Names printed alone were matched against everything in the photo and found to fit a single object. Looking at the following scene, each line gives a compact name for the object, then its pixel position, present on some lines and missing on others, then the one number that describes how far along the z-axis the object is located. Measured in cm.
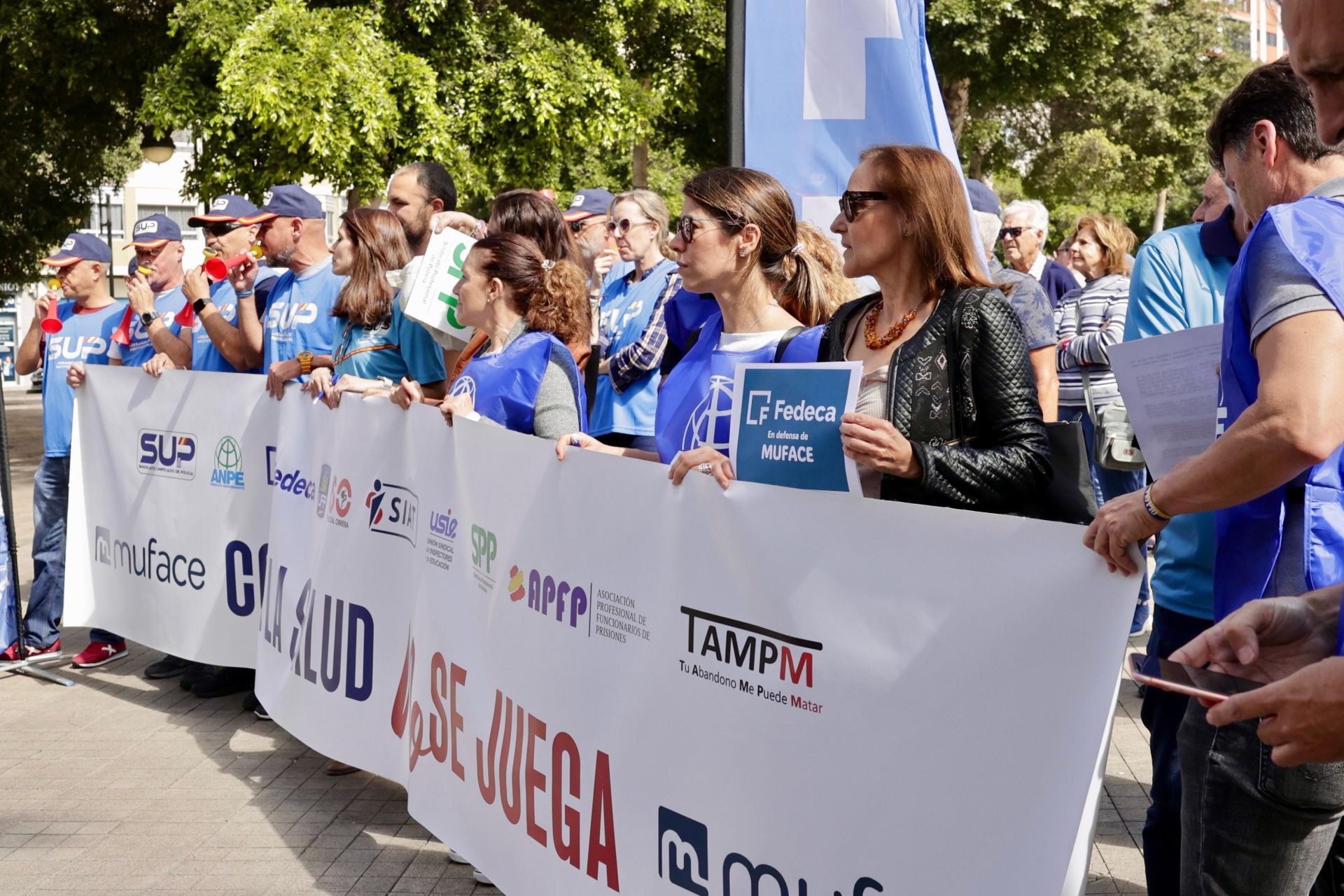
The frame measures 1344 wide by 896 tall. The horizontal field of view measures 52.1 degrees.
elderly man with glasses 731
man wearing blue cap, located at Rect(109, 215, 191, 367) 662
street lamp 1427
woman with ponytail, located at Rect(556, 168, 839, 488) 359
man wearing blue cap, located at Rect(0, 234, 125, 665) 713
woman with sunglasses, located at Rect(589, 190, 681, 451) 569
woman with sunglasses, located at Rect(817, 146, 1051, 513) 273
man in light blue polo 292
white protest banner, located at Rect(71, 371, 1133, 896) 227
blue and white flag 503
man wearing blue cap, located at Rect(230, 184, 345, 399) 588
